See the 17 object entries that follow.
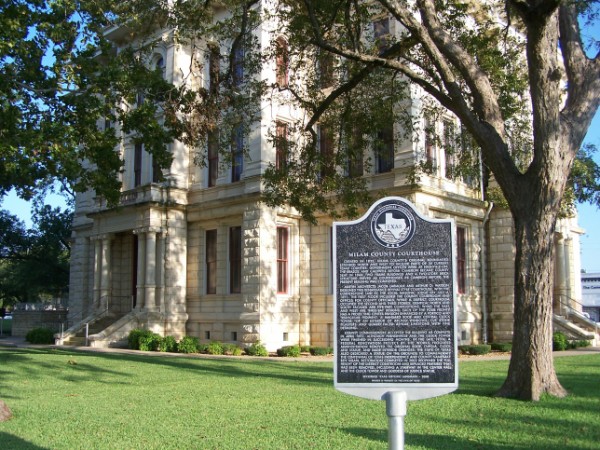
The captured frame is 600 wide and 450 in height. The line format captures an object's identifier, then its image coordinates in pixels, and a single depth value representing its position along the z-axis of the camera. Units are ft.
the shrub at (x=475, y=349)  78.64
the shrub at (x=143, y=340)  86.99
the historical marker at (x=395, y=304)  19.71
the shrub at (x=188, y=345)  83.41
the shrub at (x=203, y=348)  84.28
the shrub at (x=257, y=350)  80.64
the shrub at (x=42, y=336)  102.42
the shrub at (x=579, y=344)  82.94
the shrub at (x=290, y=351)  79.46
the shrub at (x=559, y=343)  80.33
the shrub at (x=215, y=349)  82.07
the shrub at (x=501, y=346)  82.65
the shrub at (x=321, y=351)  80.79
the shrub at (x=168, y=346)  85.45
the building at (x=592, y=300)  261.44
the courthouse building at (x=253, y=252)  86.63
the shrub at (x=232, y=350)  81.61
